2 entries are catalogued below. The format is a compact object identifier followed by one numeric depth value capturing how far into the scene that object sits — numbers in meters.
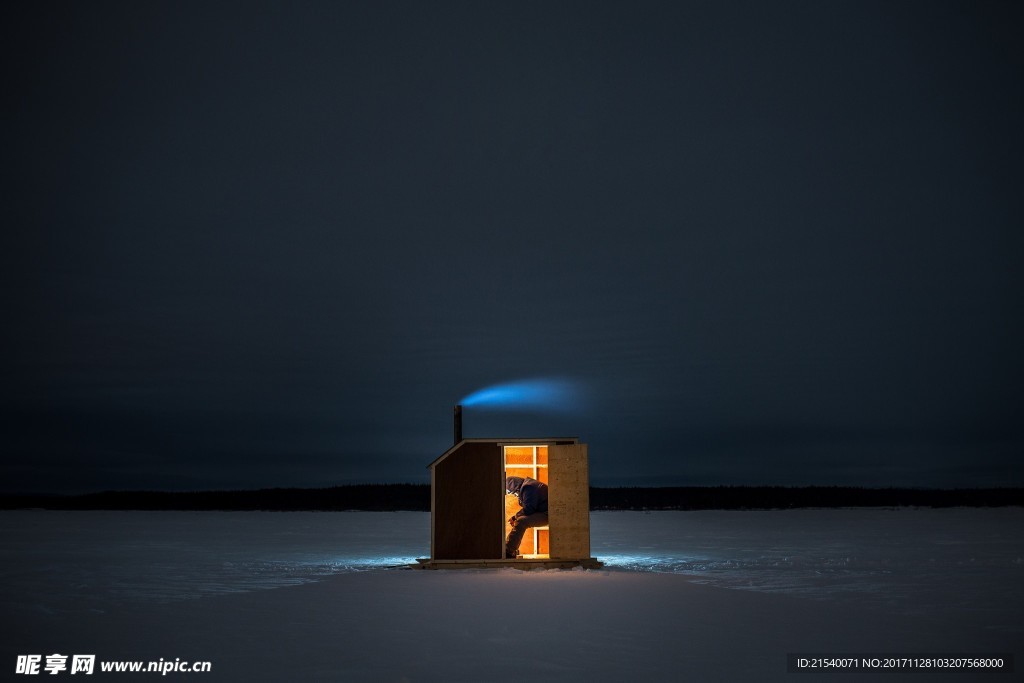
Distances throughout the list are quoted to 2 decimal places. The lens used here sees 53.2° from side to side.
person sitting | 23.48
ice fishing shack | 22.72
